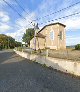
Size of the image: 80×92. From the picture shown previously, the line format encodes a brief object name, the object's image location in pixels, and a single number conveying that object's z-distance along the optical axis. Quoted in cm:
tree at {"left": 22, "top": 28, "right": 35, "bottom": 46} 2994
